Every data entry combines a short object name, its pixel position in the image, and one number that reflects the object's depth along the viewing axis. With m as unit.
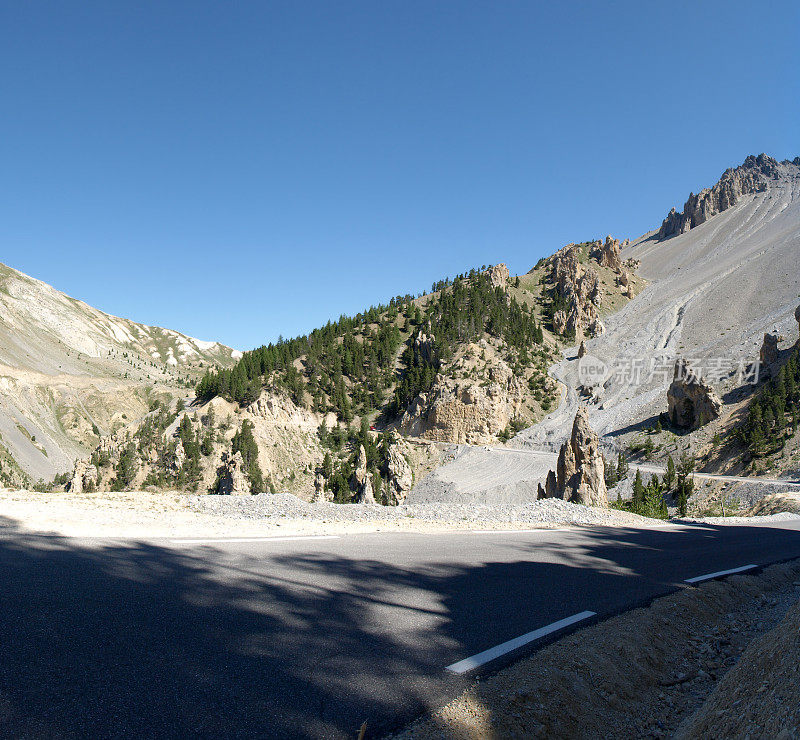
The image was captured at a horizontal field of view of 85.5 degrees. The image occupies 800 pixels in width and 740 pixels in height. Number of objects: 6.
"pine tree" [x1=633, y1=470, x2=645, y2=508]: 25.29
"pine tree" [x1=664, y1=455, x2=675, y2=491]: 32.53
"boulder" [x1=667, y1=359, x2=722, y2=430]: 42.09
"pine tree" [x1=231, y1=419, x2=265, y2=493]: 39.59
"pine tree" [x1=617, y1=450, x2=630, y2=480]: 38.33
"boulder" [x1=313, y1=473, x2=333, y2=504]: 41.34
